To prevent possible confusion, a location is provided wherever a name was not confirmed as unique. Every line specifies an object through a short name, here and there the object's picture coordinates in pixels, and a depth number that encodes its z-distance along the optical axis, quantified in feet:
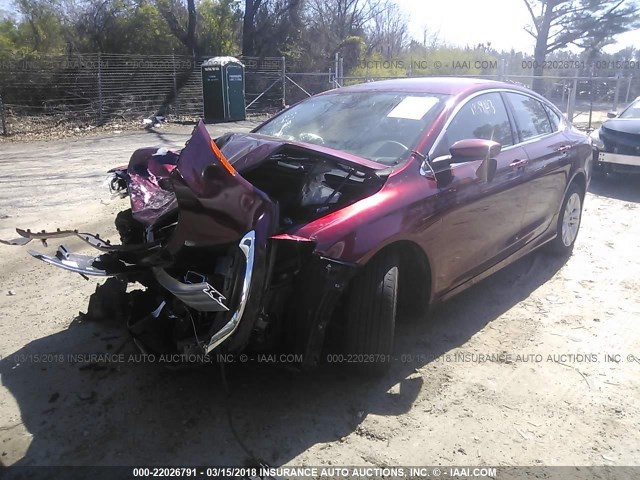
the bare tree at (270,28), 83.61
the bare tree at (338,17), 100.07
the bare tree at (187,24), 74.04
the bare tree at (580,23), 98.63
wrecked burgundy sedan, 9.11
